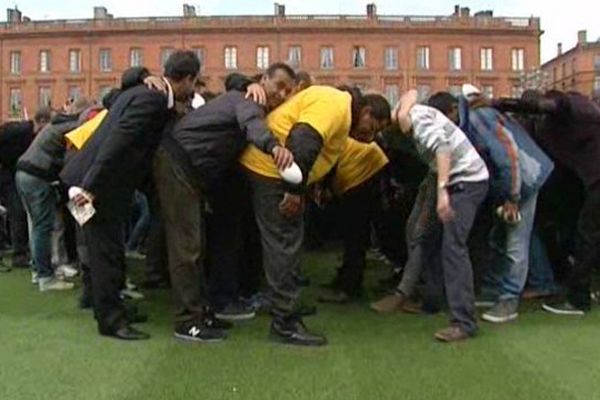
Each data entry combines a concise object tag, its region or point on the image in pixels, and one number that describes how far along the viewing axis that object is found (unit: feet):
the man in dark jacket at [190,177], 19.04
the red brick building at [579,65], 273.13
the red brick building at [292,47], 269.44
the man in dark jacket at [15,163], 31.65
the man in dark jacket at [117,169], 18.69
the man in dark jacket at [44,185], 26.40
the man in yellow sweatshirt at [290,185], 17.90
